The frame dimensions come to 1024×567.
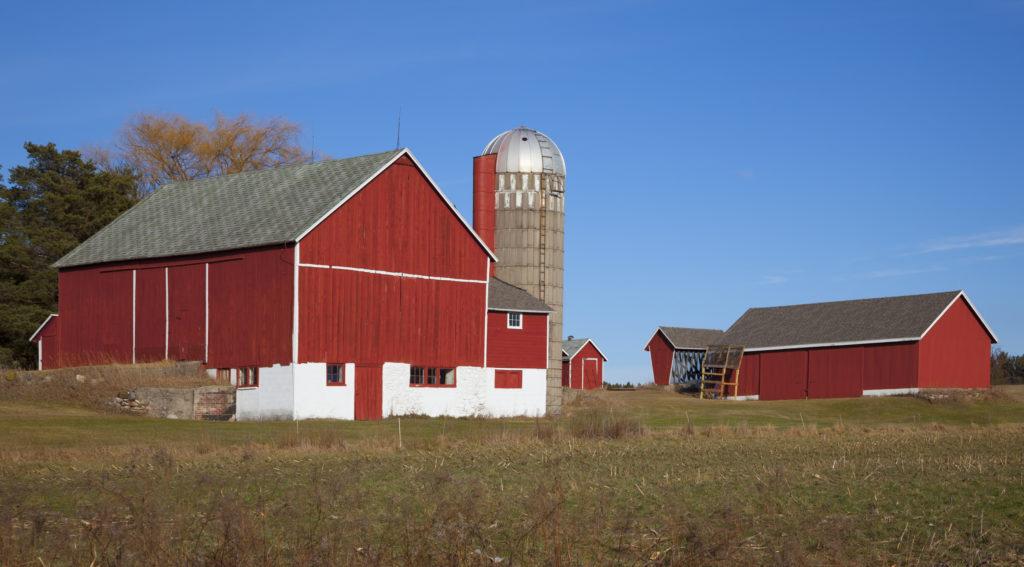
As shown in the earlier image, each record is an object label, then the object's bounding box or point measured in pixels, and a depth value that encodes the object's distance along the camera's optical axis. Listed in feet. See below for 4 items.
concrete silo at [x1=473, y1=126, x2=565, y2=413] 174.50
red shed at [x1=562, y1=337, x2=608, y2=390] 252.21
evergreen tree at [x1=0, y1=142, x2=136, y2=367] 181.06
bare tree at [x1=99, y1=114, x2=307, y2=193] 223.92
